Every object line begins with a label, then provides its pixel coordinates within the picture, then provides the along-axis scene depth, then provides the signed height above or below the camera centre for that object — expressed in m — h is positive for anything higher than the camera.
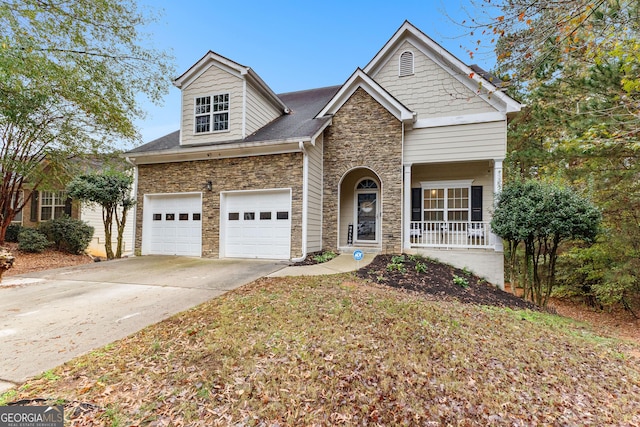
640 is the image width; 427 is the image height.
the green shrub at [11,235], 13.46 -0.87
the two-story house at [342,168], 9.93 +1.86
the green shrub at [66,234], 12.73 -0.77
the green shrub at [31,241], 11.69 -1.00
